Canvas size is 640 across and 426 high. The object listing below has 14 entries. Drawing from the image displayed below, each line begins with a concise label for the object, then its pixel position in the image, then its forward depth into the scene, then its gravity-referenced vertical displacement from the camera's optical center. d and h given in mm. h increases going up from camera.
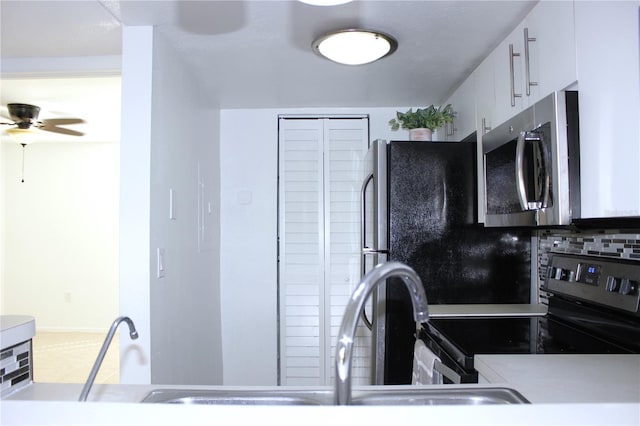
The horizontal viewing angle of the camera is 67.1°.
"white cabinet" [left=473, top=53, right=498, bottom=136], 2172 +608
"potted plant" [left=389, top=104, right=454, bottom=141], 2627 +583
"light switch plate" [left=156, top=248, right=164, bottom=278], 1972 -144
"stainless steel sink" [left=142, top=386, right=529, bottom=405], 1026 -366
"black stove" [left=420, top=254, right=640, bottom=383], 1507 -380
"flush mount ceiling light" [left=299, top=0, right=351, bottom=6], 1316 +618
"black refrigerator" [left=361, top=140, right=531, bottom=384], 2383 -95
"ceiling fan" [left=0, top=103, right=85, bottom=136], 3777 +902
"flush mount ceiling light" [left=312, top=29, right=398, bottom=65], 1949 +759
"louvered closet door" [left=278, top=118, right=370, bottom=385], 3309 -60
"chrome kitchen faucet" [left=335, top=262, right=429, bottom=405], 779 -163
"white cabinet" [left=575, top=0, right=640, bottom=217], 1177 +311
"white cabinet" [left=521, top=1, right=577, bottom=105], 1458 +583
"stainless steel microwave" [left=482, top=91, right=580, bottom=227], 1413 +197
